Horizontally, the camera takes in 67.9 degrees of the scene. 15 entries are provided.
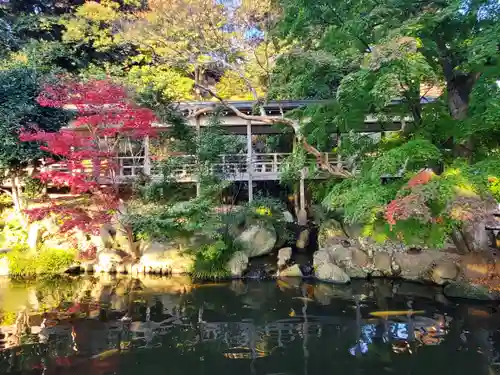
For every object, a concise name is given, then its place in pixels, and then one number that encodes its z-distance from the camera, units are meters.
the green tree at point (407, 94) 5.81
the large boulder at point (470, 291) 7.47
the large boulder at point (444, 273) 8.29
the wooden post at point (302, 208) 13.35
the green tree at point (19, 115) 9.99
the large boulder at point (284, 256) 9.78
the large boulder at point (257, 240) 10.54
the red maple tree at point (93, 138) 8.70
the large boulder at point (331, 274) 8.80
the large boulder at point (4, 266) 9.57
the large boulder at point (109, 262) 9.89
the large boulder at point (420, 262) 8.73
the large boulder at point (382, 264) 9.20
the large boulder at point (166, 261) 9.74
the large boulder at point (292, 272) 9.32
